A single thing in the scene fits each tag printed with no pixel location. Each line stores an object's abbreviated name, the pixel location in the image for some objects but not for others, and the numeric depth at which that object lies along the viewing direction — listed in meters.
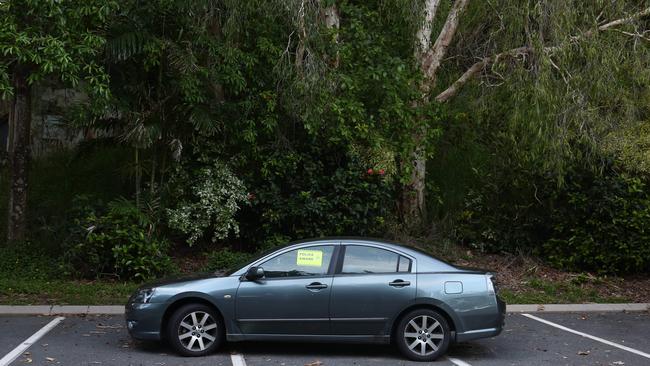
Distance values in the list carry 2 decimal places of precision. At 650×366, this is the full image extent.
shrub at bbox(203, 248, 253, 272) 12.56
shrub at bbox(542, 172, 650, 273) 12.96
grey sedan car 7.60
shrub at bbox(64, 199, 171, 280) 11.87
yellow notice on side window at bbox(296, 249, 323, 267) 7.86
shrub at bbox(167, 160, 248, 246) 12.76
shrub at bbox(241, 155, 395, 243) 12.92
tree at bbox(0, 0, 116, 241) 9.25
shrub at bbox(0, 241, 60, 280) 12.18
